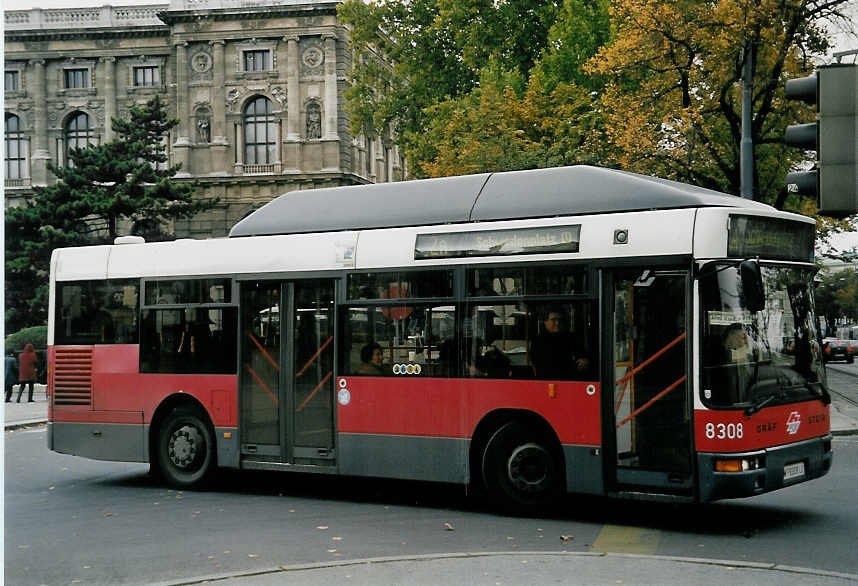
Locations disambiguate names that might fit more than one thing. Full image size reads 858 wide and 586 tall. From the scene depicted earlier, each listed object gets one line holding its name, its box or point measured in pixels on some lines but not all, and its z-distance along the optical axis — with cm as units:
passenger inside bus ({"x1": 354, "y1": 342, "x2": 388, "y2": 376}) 1179
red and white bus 977
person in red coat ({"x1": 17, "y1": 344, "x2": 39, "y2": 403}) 3241
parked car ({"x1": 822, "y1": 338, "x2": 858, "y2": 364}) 6694
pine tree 4875
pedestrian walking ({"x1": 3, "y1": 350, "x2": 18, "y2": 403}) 3219
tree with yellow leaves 2612
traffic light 717
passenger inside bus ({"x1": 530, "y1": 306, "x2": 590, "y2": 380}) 1042
